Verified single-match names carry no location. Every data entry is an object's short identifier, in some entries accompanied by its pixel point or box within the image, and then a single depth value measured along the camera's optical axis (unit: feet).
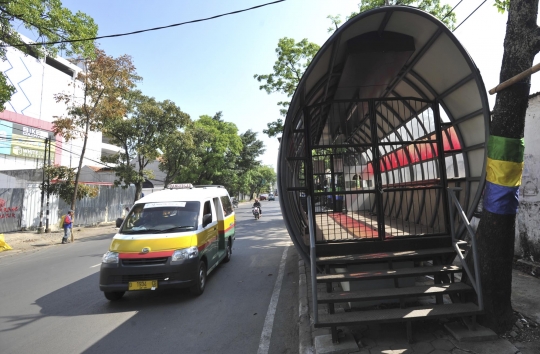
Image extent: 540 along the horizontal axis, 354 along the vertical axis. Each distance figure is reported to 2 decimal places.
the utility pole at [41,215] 52.80
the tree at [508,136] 11.12
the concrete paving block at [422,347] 10.62
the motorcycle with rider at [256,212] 70.26
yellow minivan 16.94
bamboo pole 9.61
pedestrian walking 45.14
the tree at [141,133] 64.49
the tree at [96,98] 51.90
